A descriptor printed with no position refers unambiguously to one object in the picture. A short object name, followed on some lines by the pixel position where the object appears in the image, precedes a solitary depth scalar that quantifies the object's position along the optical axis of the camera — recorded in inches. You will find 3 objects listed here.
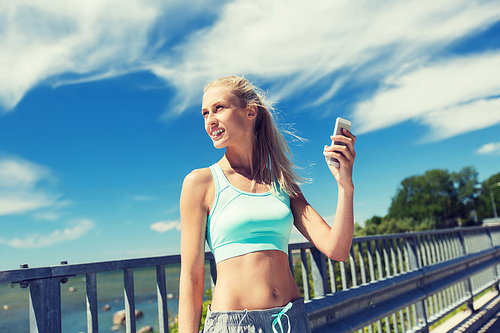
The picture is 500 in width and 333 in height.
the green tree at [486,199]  3248.0
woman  61.3
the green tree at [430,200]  2999.5
